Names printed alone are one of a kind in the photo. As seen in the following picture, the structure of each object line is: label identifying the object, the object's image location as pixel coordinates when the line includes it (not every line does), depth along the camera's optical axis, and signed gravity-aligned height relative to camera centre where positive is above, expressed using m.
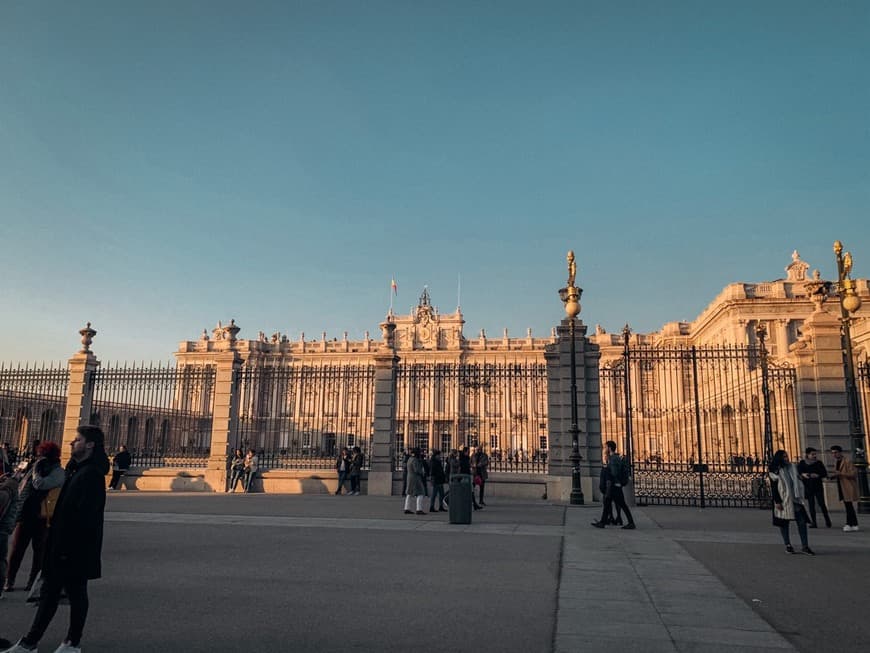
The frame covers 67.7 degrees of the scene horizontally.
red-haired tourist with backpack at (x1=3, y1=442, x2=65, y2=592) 6.99 -0.93
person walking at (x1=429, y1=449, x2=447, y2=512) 16.97 -0.81
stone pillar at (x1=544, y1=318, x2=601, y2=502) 19.22 +0.94
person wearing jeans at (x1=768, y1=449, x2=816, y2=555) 10.17 -0.80
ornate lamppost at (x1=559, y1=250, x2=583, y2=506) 17.66 +2.42
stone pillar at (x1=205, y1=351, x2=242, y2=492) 21.95 +0.79
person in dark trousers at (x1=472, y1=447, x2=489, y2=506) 17.83 -0.67
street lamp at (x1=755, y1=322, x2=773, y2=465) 19.27 +1.13
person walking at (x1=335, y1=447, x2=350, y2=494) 21.33 -0.90
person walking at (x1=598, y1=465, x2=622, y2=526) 13.43 -0.84
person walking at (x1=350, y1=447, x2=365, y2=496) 20.94 -0.89
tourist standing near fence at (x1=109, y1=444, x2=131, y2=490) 21.92 -0.88
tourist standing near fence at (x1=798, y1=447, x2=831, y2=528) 13.06 -0.54
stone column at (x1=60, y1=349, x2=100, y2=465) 22.95 +1.56
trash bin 13.74 -1.21
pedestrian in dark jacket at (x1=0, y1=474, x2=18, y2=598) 6.47 -0.70
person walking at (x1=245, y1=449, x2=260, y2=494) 21.86 -0.96
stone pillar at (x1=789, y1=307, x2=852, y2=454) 18.47 +1.69
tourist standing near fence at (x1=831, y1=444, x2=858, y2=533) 13.33 -0.76
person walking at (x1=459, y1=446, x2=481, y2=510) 16.39 -0.52
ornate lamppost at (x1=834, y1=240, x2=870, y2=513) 16.98 +1.59
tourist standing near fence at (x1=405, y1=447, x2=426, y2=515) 15.73 -0.96
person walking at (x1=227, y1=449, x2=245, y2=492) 21.72 -1.03
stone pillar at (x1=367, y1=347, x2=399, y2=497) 21.11 -0.08
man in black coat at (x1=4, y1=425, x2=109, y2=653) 4.88 -0.85
